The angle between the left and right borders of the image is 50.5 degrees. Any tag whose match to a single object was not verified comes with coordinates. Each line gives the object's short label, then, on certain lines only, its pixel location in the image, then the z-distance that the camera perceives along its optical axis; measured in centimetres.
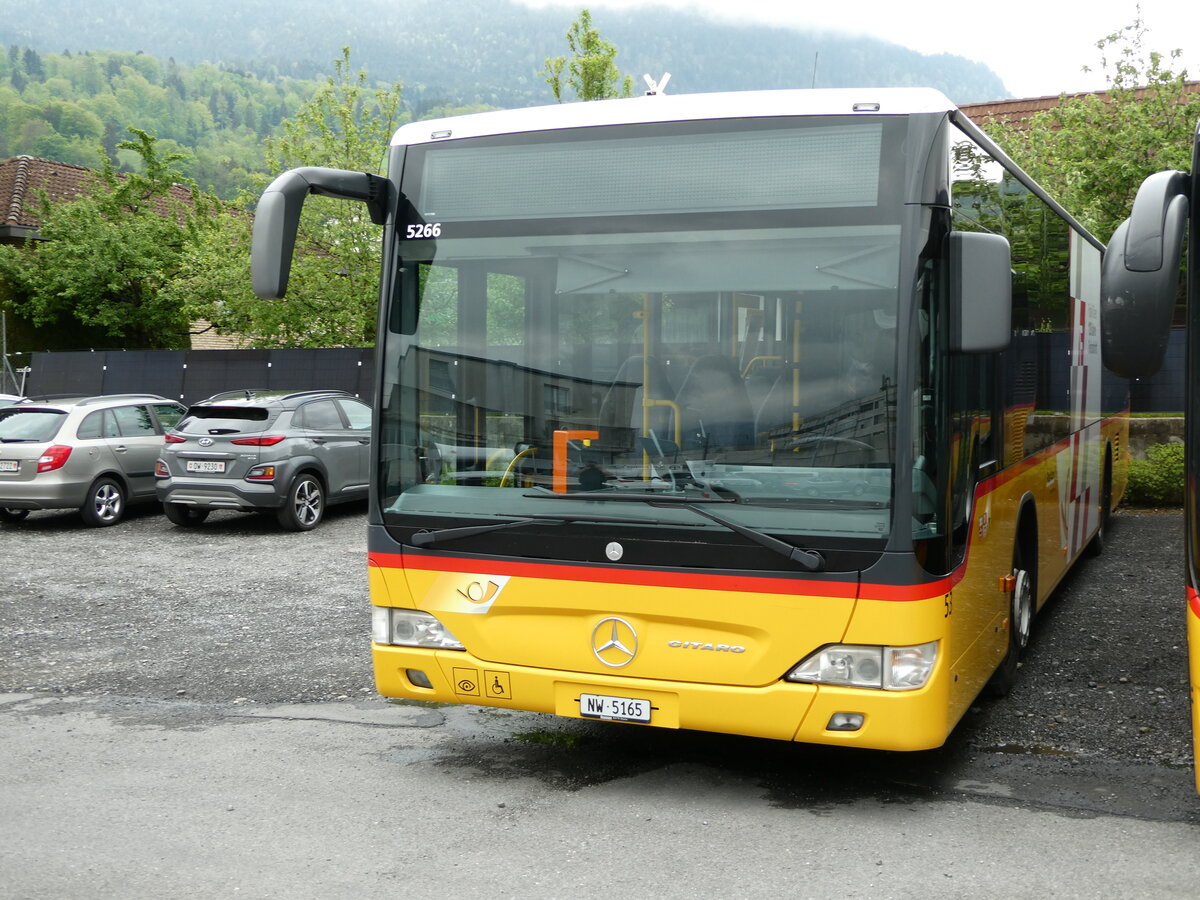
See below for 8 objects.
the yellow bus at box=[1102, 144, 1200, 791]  403
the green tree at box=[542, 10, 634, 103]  2120
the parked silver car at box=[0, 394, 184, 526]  1484
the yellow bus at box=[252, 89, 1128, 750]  476
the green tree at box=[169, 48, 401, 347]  2397
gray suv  1441
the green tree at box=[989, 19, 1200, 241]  1875
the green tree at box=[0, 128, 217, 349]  3350
